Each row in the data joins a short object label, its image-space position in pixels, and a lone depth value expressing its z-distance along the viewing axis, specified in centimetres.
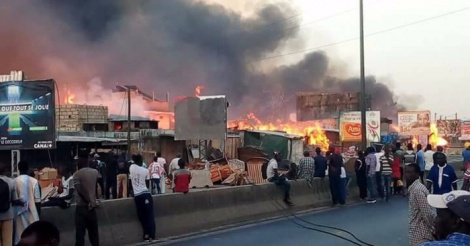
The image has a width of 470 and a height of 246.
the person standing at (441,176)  958
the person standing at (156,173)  1695
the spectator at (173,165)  1897
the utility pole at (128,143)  2684
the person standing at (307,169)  1591
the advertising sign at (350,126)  2881
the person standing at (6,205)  751
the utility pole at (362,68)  1998
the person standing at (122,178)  1700
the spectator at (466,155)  1560
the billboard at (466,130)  4606
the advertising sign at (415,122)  3284
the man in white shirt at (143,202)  1031
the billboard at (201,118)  2234
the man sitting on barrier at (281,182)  1458
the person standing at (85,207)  887
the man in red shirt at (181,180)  1239
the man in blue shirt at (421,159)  1966
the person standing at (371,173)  1698
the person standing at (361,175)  1755
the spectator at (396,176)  1880
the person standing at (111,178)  1759
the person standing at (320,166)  1669
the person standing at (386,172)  1698
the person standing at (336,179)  1619
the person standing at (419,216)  549
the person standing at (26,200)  794
